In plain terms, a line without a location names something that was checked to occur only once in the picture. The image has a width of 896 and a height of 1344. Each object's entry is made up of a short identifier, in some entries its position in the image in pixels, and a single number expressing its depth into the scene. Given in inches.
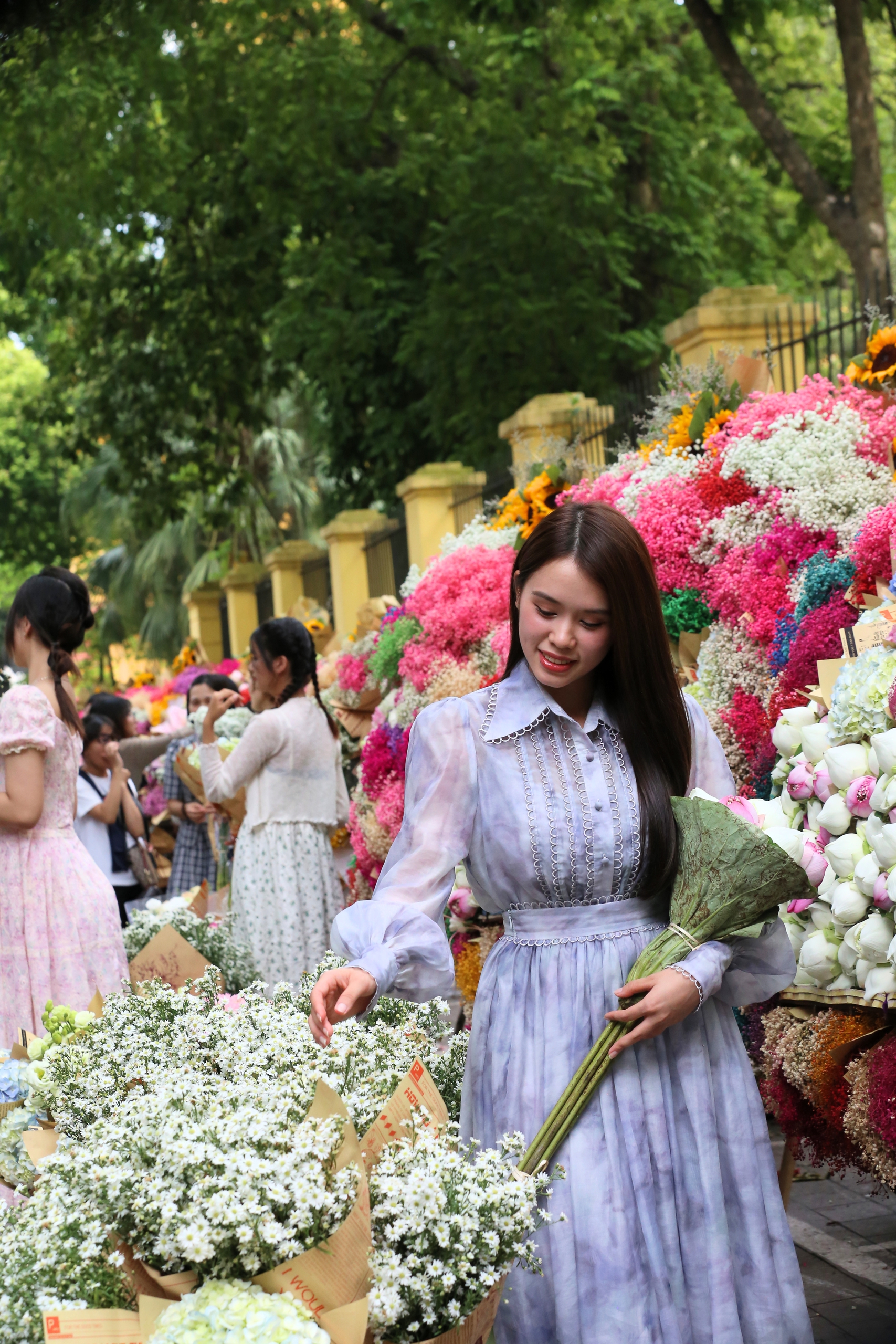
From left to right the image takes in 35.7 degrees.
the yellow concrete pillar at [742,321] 276.4
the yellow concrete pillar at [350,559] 478.6
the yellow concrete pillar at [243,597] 678.5
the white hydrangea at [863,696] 112.1
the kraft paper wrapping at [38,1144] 85.8
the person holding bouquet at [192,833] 311.7
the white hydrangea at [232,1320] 59.7
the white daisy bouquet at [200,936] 195.3
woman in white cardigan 232.8
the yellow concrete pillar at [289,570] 587.5
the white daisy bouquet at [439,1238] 66.0
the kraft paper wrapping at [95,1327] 60.2
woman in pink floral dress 155.1
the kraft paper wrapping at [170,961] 145.1
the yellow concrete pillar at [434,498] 380.8
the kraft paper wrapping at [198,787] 261.6
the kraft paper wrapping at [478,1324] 68.2
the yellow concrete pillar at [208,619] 762.8
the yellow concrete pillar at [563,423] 301.6
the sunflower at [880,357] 161.0
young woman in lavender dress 85.5
